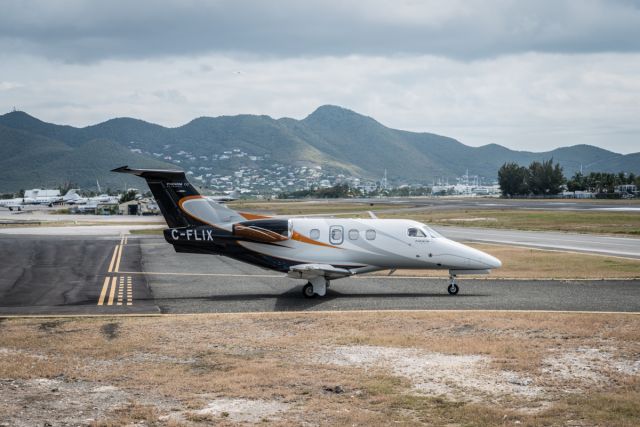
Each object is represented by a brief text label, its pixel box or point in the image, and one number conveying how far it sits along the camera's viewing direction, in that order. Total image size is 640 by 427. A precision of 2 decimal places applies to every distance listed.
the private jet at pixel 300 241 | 27.56
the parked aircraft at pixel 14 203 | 166.62
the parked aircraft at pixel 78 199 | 176.38
